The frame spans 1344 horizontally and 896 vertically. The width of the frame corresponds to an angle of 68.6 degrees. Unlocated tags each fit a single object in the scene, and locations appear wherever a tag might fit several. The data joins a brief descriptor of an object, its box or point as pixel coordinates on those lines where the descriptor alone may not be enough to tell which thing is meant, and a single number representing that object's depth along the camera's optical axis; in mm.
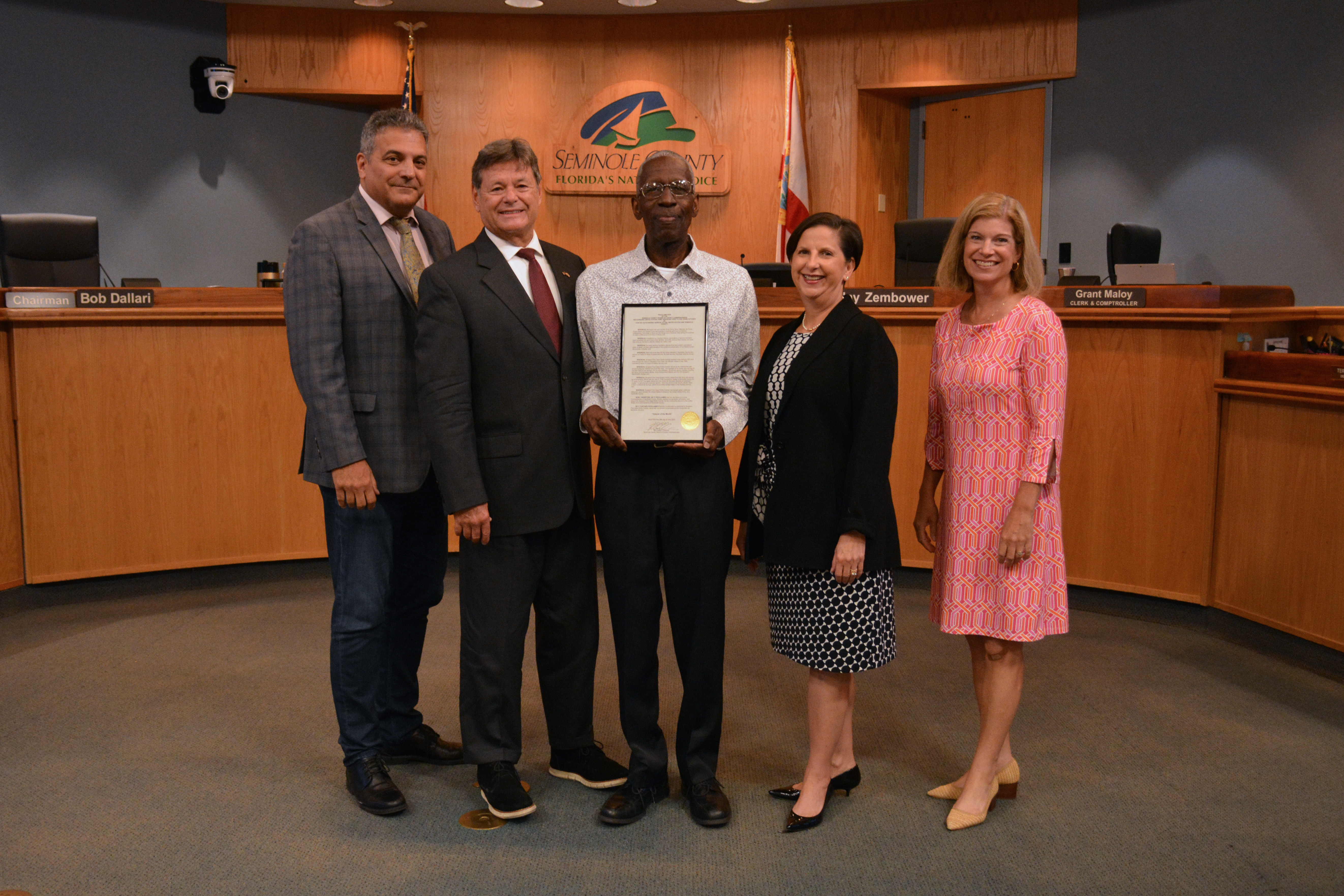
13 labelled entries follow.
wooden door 7070
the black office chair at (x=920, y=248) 5027
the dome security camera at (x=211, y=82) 7008
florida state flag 6914
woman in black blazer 2127
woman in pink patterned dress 2182
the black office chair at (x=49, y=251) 5039
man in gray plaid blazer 2311
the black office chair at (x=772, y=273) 4844
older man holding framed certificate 2158
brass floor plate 2336
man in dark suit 2199
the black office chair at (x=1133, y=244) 5262
